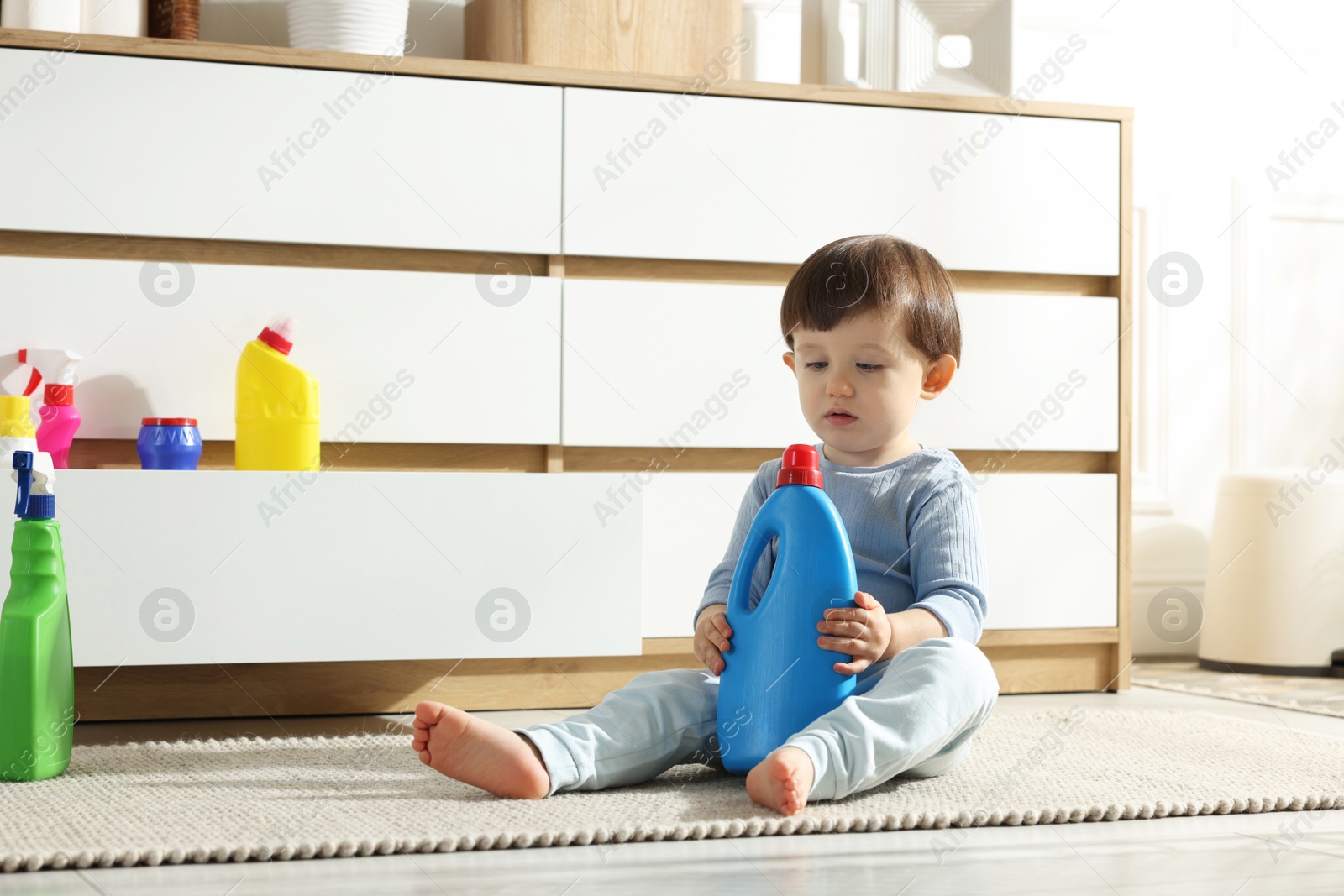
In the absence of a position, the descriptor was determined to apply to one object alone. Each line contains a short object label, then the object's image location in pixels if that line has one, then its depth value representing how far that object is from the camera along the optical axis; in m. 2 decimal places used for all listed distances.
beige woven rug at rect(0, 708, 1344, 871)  2.71
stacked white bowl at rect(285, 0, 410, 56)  3.50
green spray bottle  2.88
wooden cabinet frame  3.33
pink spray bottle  3.26
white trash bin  3.84
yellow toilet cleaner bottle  3.29
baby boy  2.82
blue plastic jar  3.26
